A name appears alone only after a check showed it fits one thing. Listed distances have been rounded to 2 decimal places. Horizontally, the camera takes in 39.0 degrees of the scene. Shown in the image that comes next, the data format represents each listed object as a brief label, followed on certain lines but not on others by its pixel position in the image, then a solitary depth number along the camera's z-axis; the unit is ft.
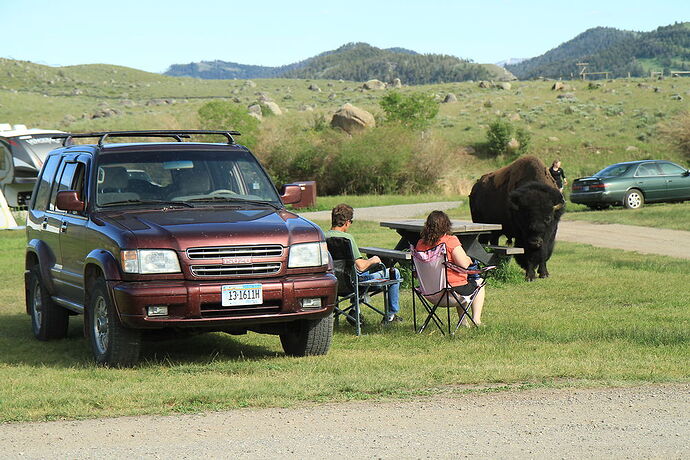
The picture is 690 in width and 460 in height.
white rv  93.61
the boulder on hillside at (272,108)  239.52
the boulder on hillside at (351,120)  176.14
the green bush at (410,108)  209.15
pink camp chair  33.30
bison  48.78
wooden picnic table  42.63
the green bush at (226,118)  156.46
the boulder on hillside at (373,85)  387.96
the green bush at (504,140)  203.82
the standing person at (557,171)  89.92
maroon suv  26.81
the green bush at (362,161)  142.92
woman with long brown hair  33.50
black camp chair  34.19
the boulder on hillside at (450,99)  303.19
